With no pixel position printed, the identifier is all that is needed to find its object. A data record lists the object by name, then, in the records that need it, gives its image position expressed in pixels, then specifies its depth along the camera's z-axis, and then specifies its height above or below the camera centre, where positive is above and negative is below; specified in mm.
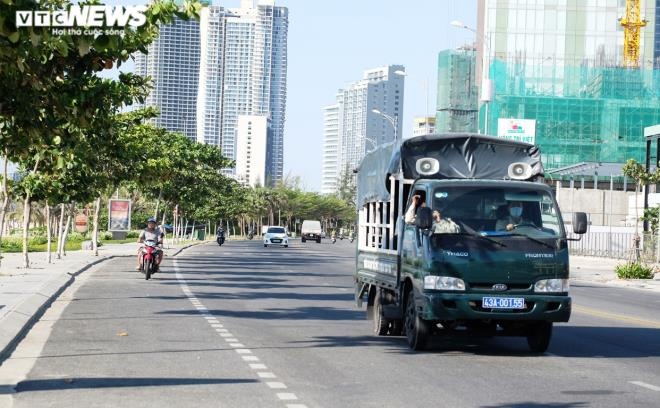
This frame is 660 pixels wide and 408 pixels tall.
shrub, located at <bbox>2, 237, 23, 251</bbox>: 65688 -1968
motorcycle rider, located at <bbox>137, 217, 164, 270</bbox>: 34906 -564
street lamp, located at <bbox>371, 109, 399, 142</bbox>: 60156 +5432
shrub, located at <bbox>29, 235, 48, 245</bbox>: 80962 -1919
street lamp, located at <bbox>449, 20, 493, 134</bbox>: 58284 +8030
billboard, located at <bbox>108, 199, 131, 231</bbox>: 66312 +27
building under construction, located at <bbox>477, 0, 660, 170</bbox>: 98750 +12975
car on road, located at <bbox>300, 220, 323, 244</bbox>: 119625 -1051
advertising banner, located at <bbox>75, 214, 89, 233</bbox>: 62344 -451
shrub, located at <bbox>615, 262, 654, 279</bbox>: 45906 -1548
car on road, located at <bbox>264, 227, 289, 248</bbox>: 89375 -1300
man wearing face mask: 15180 +114
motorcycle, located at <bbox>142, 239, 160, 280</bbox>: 34188 -1161
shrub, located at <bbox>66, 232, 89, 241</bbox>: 92731 -1857
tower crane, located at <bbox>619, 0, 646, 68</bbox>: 112000 +18916
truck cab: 14641 -192
